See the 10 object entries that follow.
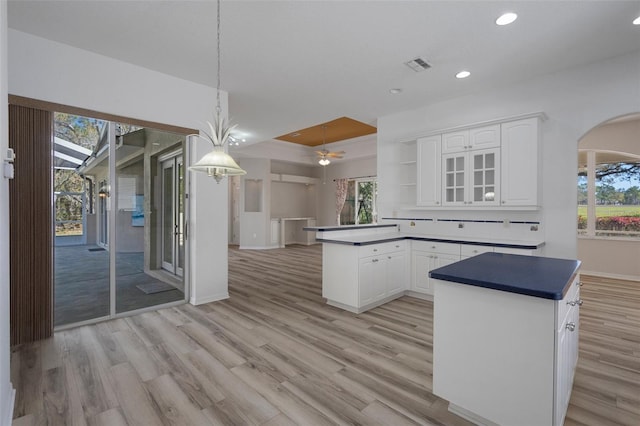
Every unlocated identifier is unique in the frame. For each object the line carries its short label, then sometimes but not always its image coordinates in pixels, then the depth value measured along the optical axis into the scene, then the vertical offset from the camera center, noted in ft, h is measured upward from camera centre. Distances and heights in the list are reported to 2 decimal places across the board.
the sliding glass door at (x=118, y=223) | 10.84 -0.50
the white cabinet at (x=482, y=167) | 12.28 +1.92
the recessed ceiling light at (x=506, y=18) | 8.54 +5.42
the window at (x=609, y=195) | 19.06 +1.04
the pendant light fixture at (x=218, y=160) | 7.47 +1.22
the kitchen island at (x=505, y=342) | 5.08 -2.35
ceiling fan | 26.32 +4.81
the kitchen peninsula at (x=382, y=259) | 12.33 -2.11
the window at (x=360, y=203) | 32.63 +0.83
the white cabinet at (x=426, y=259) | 13.46 -2.16
